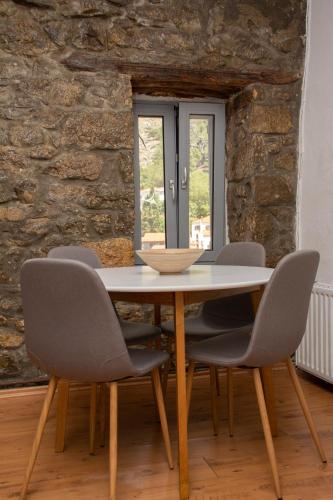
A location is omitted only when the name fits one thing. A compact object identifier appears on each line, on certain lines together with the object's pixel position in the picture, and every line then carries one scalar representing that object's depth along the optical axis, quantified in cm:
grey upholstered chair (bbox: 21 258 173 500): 156
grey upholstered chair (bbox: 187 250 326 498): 171
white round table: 172
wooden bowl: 212
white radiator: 280
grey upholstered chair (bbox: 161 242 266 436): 245
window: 341
